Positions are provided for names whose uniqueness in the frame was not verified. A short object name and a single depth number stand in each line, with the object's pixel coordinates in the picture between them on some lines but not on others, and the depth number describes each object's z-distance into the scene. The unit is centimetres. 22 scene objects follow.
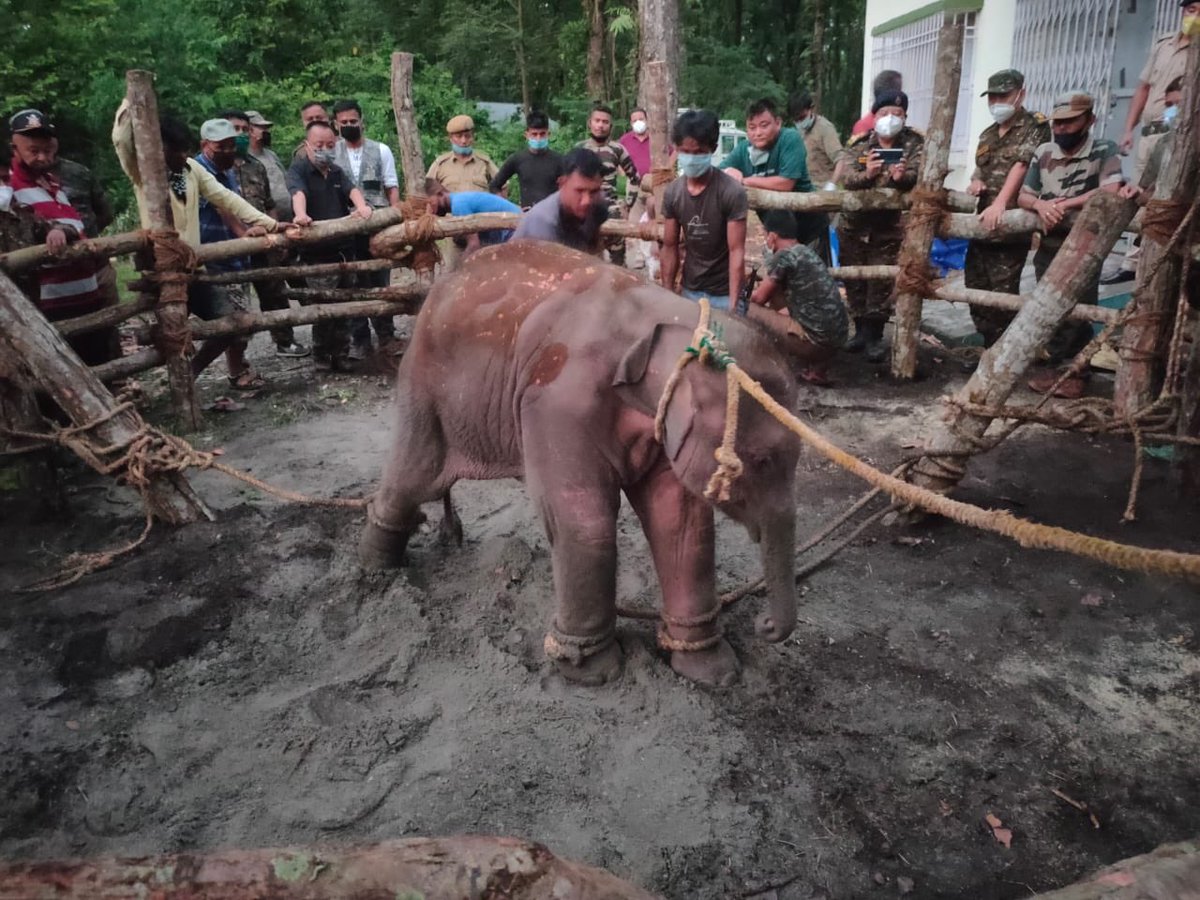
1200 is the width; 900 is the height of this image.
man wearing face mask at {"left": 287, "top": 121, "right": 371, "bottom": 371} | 720
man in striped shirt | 534
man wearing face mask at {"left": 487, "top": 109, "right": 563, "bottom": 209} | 837
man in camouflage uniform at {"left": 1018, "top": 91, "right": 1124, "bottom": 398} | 575
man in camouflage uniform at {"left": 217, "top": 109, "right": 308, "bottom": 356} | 725
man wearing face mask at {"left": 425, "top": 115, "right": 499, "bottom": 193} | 895
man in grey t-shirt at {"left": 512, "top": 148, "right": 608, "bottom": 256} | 432
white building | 970
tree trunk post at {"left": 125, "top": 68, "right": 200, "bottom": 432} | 567
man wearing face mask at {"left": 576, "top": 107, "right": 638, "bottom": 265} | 989
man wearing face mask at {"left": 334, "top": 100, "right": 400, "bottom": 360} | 774
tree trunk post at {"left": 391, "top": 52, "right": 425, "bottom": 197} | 710
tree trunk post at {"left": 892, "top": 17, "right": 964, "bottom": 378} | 620
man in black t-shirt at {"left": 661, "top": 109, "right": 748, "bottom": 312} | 559
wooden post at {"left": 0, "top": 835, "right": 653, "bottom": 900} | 125
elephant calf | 280
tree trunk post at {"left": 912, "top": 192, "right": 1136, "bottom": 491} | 392
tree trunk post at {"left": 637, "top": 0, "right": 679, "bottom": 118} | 1050
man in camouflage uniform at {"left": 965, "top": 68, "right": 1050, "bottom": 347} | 630
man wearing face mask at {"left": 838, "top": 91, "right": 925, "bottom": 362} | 681
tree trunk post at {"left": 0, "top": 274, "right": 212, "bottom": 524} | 430
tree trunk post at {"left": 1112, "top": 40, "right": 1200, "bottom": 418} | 415
